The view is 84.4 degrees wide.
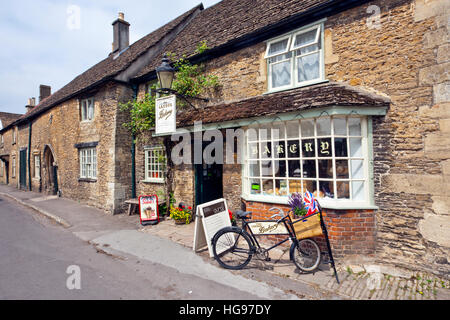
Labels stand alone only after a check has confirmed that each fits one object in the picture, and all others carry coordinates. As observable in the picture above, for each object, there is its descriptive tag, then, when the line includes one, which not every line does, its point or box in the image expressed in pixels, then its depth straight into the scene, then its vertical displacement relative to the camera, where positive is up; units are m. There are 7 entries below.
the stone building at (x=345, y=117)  4.46 +0.96
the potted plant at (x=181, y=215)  7.92 -1.63
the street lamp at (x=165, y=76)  7.16 +2.59
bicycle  4.60 -1.65
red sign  8.13 -1.52
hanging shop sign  7.08 +1.45
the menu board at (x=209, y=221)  5.48 -1.33
